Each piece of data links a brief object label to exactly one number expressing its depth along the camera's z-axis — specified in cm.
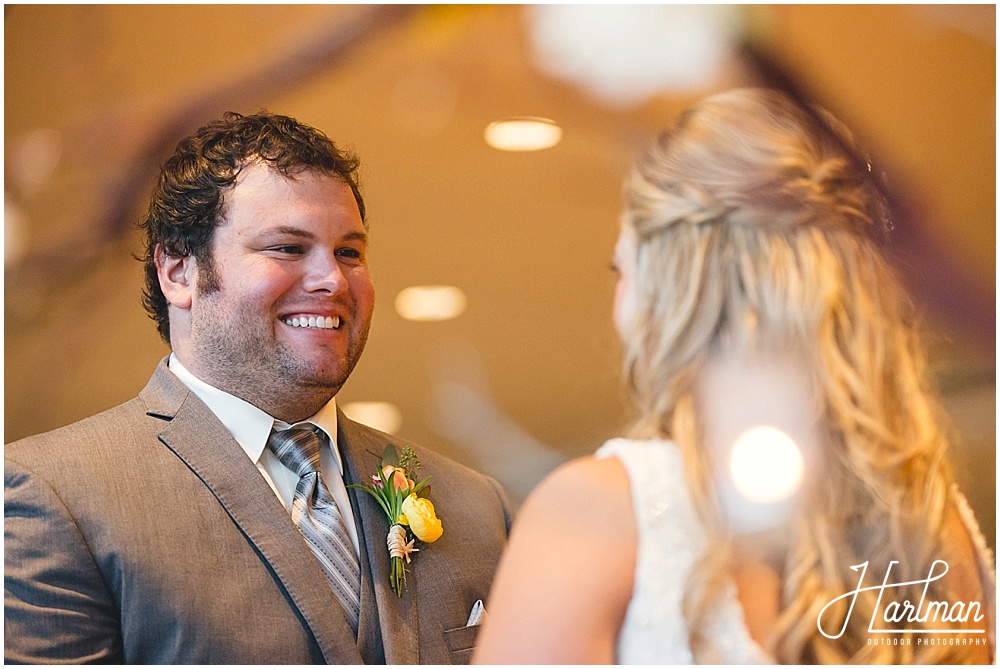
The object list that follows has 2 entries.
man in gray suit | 202
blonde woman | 194
